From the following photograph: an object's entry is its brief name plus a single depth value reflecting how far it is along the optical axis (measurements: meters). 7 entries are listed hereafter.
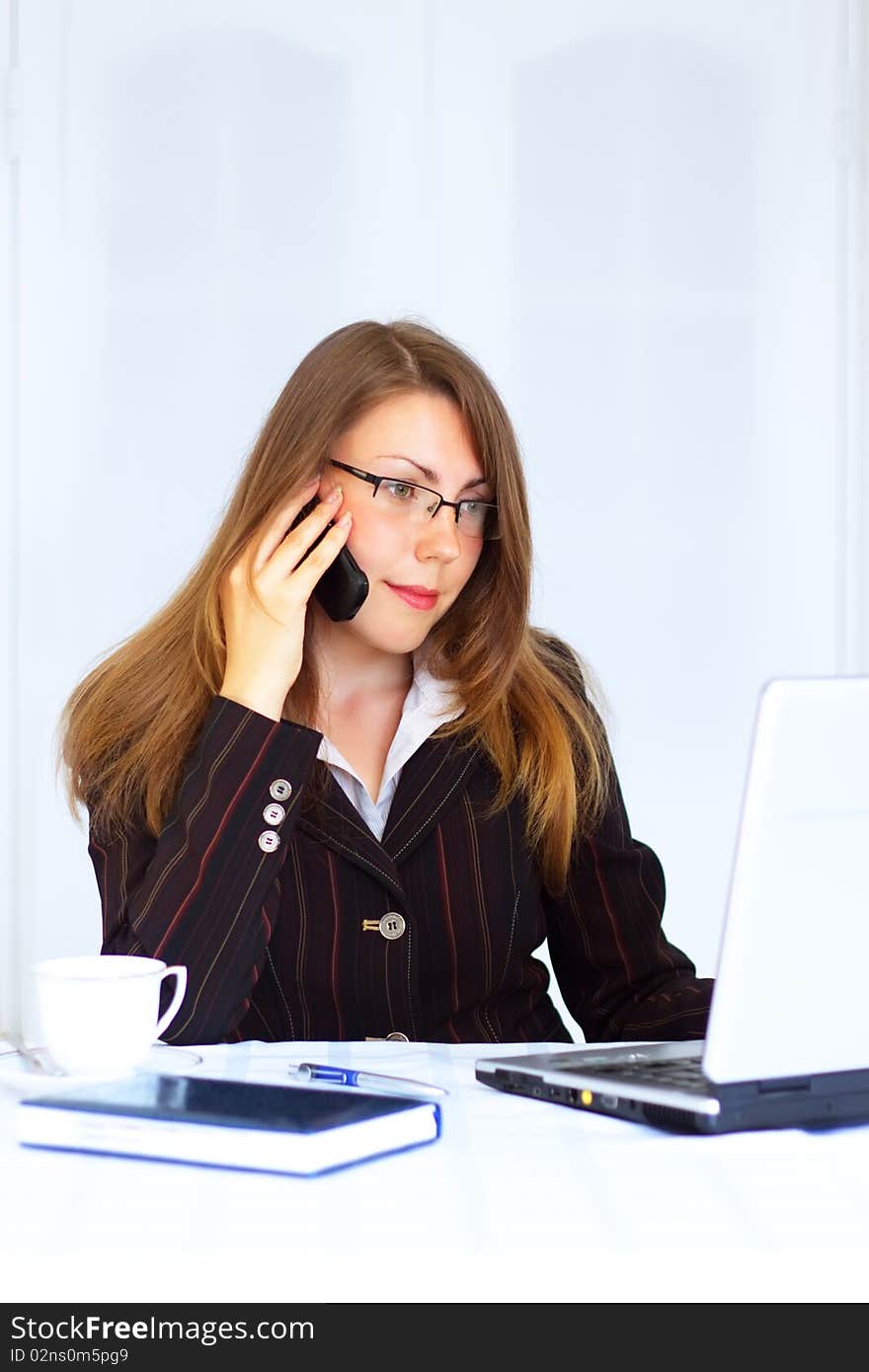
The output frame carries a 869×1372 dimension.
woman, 2.51
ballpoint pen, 2.12
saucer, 2.13
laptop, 1.92
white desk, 1.77
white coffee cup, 2.12
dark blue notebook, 1.90
